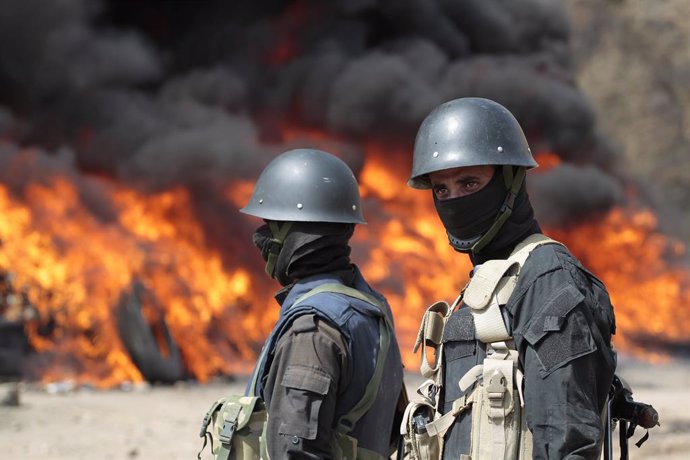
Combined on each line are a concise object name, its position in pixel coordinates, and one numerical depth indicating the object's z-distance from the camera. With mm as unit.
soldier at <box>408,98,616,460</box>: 4070
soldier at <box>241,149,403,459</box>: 5059
